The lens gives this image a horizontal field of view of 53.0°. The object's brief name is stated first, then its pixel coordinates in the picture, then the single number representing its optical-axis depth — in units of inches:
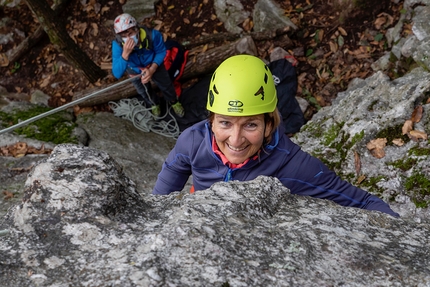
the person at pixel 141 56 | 247.1
